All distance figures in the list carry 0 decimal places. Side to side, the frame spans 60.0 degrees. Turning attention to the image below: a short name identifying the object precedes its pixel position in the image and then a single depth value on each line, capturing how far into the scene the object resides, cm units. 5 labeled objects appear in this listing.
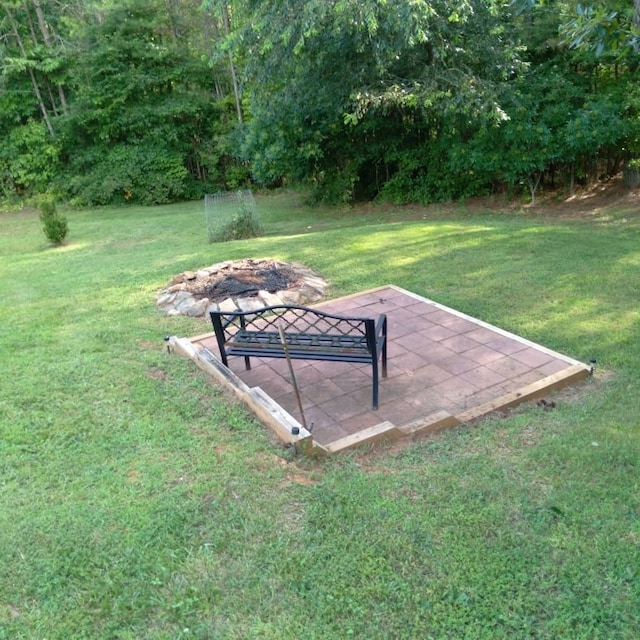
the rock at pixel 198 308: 541
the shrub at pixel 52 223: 1031
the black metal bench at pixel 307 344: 337
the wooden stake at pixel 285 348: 321
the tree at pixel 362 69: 882
